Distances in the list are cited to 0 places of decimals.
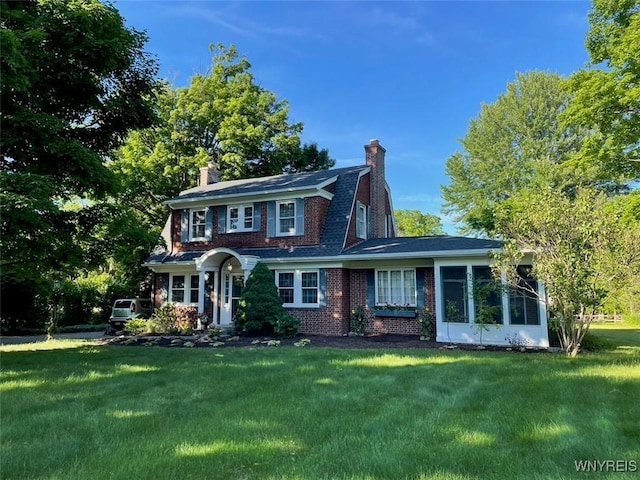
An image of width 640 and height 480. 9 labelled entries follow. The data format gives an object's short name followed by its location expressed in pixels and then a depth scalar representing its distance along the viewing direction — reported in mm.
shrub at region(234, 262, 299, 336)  14453
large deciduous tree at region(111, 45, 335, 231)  26391
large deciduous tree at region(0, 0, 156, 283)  8047
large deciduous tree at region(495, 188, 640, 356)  9188
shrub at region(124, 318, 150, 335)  17406
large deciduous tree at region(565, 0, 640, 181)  13477
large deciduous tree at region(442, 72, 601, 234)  33062
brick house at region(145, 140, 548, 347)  13133
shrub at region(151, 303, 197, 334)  17250
